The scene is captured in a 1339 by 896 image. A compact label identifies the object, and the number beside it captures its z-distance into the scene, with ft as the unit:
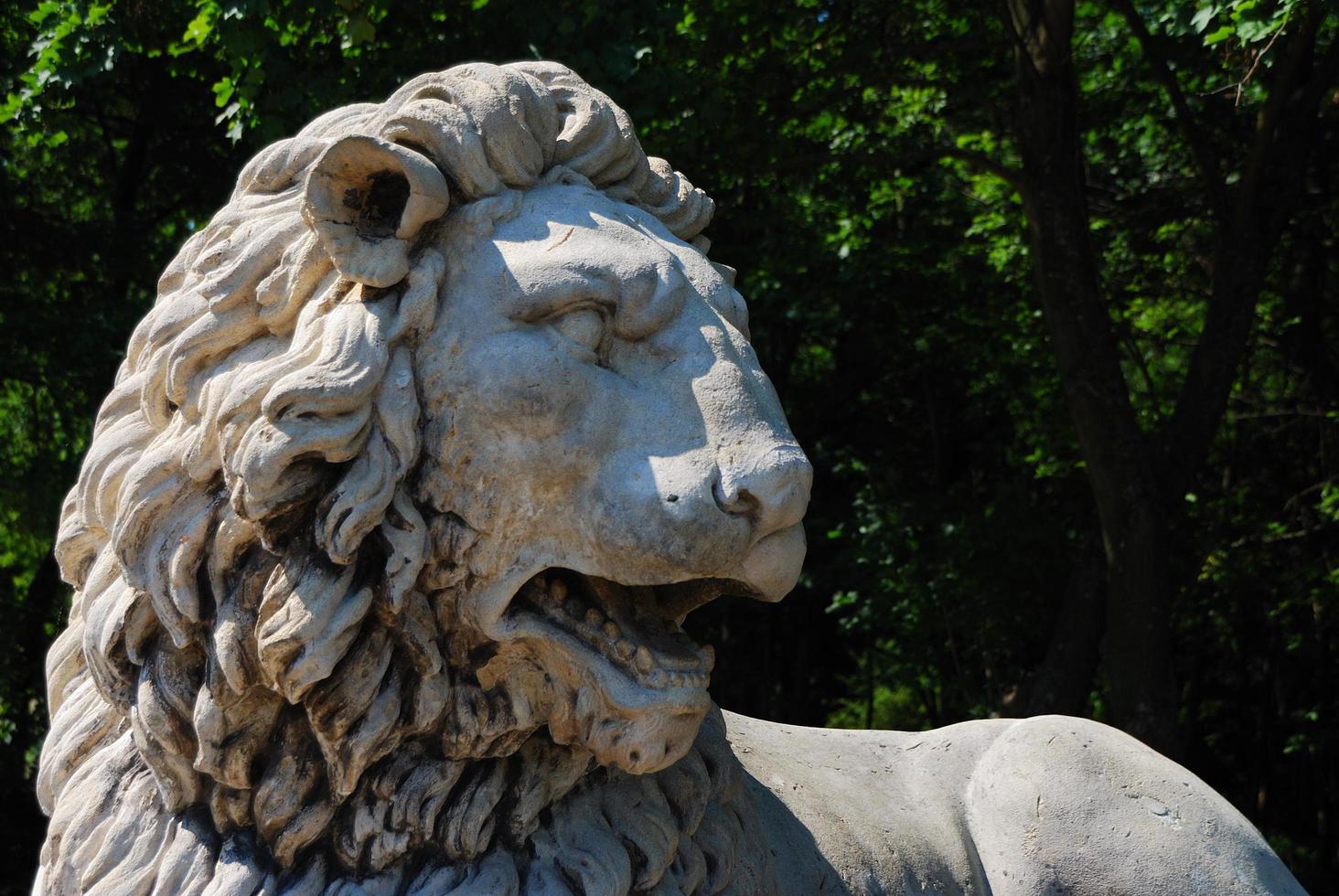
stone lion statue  10.09
